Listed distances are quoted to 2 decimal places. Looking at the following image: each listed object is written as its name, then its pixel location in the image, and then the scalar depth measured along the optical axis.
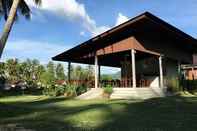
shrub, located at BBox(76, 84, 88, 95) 11.29
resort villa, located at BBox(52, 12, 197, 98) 10.20
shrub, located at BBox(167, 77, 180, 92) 11.90
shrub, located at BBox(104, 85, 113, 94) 10.09
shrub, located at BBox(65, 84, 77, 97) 11.27
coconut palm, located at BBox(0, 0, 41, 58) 6.49
